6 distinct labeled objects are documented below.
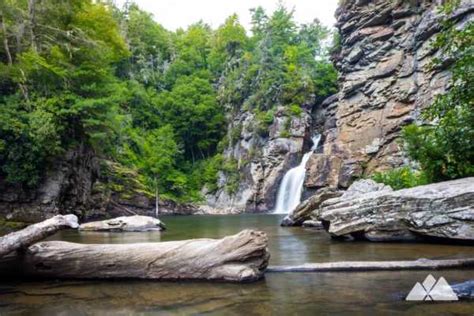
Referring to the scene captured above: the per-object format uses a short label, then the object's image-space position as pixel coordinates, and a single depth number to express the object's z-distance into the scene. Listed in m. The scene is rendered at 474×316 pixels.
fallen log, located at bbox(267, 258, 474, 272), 5.61
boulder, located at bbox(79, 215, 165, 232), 14.50
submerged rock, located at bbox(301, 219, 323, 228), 13.91
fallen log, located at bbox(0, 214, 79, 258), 5.13
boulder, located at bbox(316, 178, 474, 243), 7.91
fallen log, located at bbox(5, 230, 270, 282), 5.48
